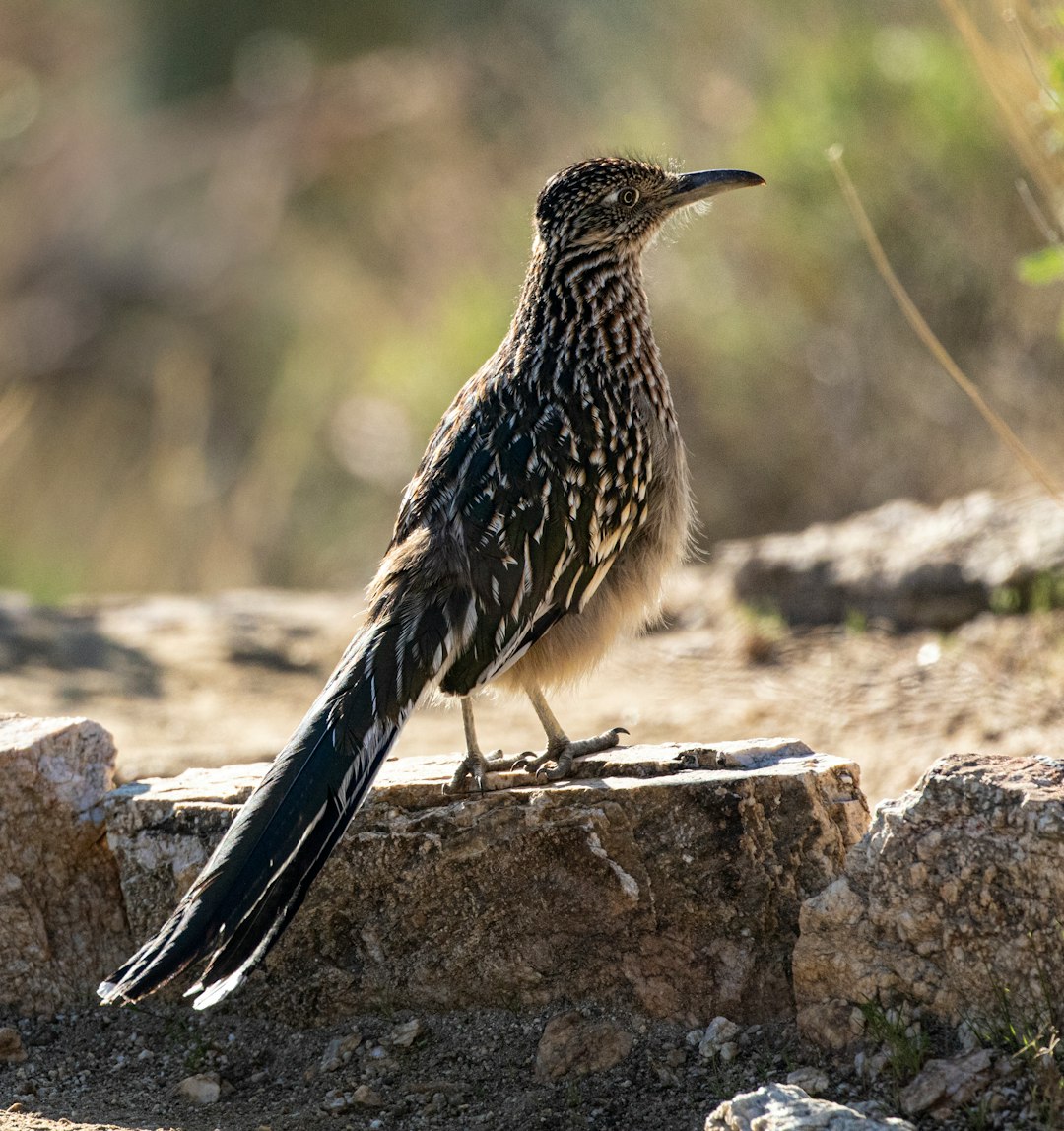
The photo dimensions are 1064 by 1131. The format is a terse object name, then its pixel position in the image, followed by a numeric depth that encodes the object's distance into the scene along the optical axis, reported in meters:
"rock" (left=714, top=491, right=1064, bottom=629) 13.80
